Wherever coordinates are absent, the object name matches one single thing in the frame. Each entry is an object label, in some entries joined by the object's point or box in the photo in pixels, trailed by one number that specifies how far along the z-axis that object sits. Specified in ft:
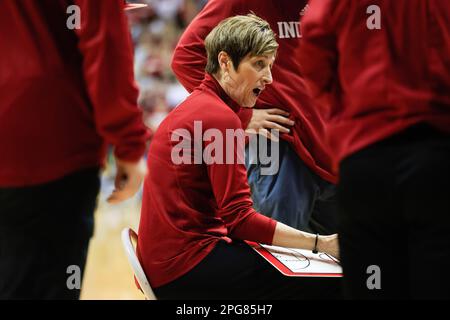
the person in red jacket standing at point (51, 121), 11.37
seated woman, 14.60
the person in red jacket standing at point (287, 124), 18.04
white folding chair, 14.58
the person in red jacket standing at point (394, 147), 10.87
